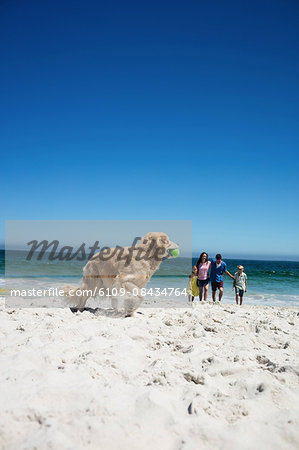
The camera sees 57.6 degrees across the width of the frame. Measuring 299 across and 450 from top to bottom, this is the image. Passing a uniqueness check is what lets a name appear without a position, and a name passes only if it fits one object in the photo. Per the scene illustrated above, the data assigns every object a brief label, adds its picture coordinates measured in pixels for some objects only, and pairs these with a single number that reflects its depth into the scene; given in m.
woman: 8.58
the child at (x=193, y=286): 8.66
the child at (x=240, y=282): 9.21
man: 8.77
